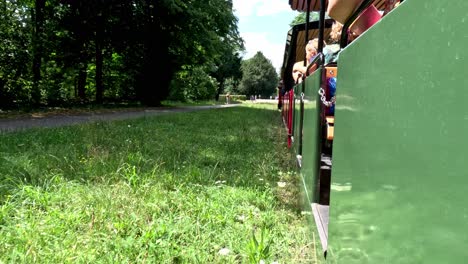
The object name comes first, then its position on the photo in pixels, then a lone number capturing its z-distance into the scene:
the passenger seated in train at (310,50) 3.95
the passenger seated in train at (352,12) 1.74
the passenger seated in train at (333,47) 2.95
